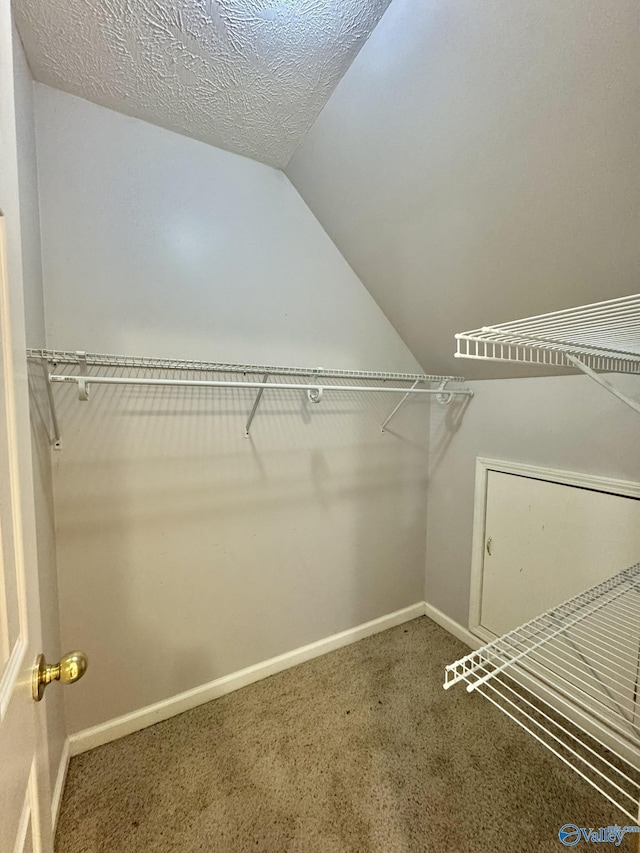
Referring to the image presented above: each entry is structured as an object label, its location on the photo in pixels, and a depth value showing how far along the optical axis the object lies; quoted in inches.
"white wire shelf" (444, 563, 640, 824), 33.7
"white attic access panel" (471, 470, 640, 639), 57.0
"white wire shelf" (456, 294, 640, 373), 29.4
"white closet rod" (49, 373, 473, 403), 42.1
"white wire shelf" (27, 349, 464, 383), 44.3
